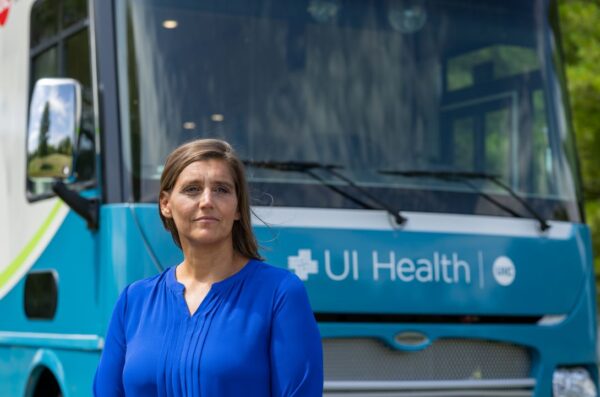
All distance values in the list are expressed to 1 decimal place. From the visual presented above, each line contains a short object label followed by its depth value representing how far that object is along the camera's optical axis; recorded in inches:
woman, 122.6
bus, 229.1
